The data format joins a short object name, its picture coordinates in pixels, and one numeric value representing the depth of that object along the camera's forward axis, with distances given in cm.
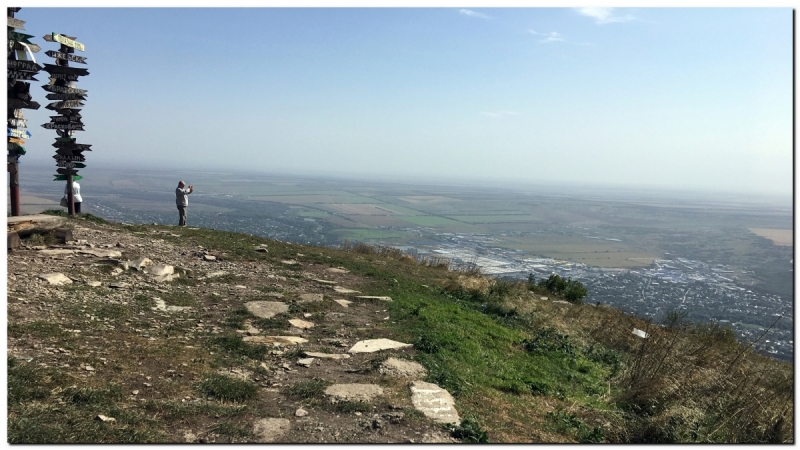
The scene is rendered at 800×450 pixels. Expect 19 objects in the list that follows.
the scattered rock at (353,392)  479
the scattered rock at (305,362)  574
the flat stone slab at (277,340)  633
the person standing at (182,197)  1616
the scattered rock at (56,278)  698
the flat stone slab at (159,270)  870
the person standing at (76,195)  1369
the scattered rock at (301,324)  729
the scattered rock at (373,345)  652
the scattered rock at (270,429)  385
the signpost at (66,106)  1179
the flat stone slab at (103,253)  904
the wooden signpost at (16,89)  887
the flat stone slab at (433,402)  463
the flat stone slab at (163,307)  710
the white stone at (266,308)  760
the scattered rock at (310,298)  880
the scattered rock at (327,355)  607
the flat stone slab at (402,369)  566
